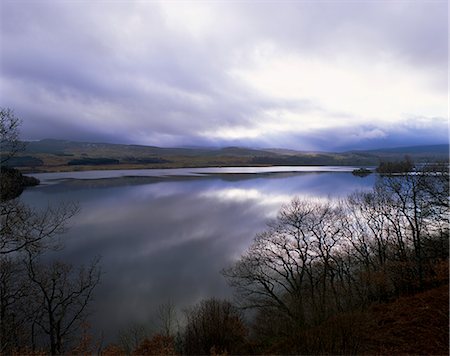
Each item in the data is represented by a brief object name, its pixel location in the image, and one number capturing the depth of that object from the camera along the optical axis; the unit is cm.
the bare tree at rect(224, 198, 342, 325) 1398
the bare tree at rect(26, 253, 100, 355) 1291
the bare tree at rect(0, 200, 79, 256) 968
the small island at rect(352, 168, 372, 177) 9031
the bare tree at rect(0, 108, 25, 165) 988
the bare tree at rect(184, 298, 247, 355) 1265
